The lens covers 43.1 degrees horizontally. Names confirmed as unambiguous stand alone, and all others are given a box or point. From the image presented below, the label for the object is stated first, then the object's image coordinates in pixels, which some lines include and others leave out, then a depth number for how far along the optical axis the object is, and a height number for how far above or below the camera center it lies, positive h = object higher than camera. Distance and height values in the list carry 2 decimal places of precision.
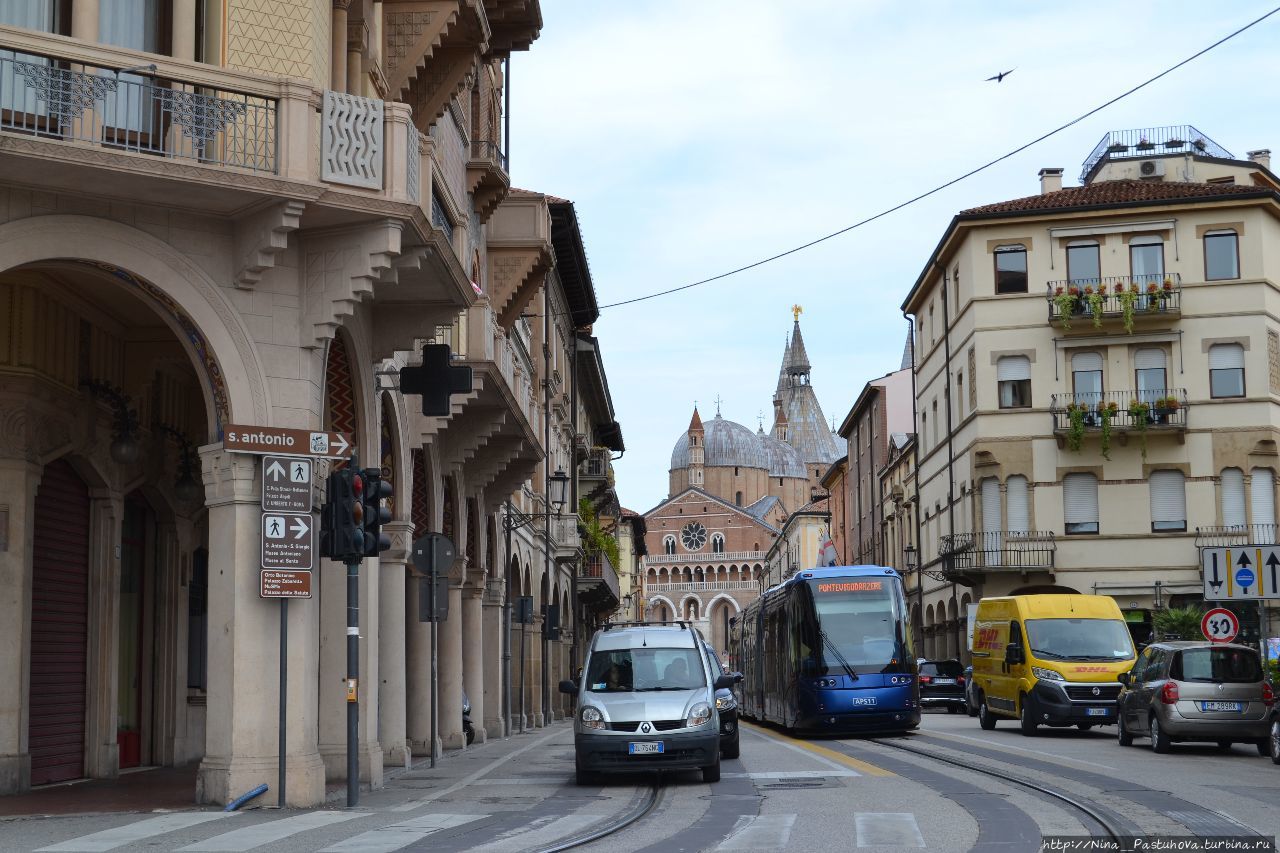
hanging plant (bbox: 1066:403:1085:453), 51.28 +5.44
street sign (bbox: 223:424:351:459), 15.22 +1.62
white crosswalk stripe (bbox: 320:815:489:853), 11.74 -1.74
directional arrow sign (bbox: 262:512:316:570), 15.20 +0.67
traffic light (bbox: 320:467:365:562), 14.92 +0.86
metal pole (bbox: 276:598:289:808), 14.93 -0.48
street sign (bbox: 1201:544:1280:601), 24.34 +0.35
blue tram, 28.48 -0.91
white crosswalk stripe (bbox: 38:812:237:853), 11.65 -1.70
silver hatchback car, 22.42 -1.39
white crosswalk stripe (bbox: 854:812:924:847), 11.59 -1.72
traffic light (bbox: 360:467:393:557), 15.30 +0.97
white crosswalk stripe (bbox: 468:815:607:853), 11.74 -1.76
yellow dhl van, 28.47 -1.09
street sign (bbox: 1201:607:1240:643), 25.98 -0.47
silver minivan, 18.09 -1.17
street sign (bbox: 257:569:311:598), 15.12 +0.27
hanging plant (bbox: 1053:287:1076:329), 51.69 +9.34
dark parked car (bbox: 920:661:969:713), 46.03 -2.34
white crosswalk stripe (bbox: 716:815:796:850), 11.59 -1.74
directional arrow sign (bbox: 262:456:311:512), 15.26 +1.21
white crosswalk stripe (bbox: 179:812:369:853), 11.73 -1.71
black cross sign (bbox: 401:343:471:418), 19.66 +2.79
